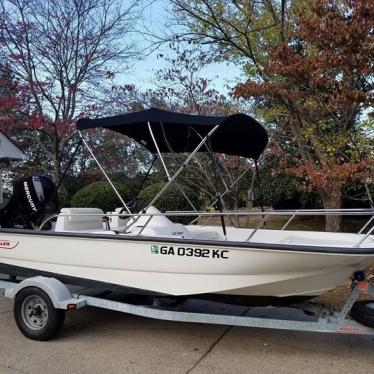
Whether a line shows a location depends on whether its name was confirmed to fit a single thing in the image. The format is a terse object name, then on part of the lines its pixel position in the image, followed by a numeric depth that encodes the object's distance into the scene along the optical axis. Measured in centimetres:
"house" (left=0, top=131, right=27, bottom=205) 695
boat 427
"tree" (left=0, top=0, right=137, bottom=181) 1284
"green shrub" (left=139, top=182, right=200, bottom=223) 1166
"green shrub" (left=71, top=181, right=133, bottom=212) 1334
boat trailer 432
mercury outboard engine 587
